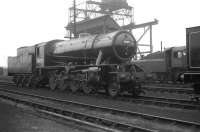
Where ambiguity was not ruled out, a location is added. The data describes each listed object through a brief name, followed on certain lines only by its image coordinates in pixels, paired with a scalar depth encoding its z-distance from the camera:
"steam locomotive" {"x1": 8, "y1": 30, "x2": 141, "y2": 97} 15.01
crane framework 33.35
